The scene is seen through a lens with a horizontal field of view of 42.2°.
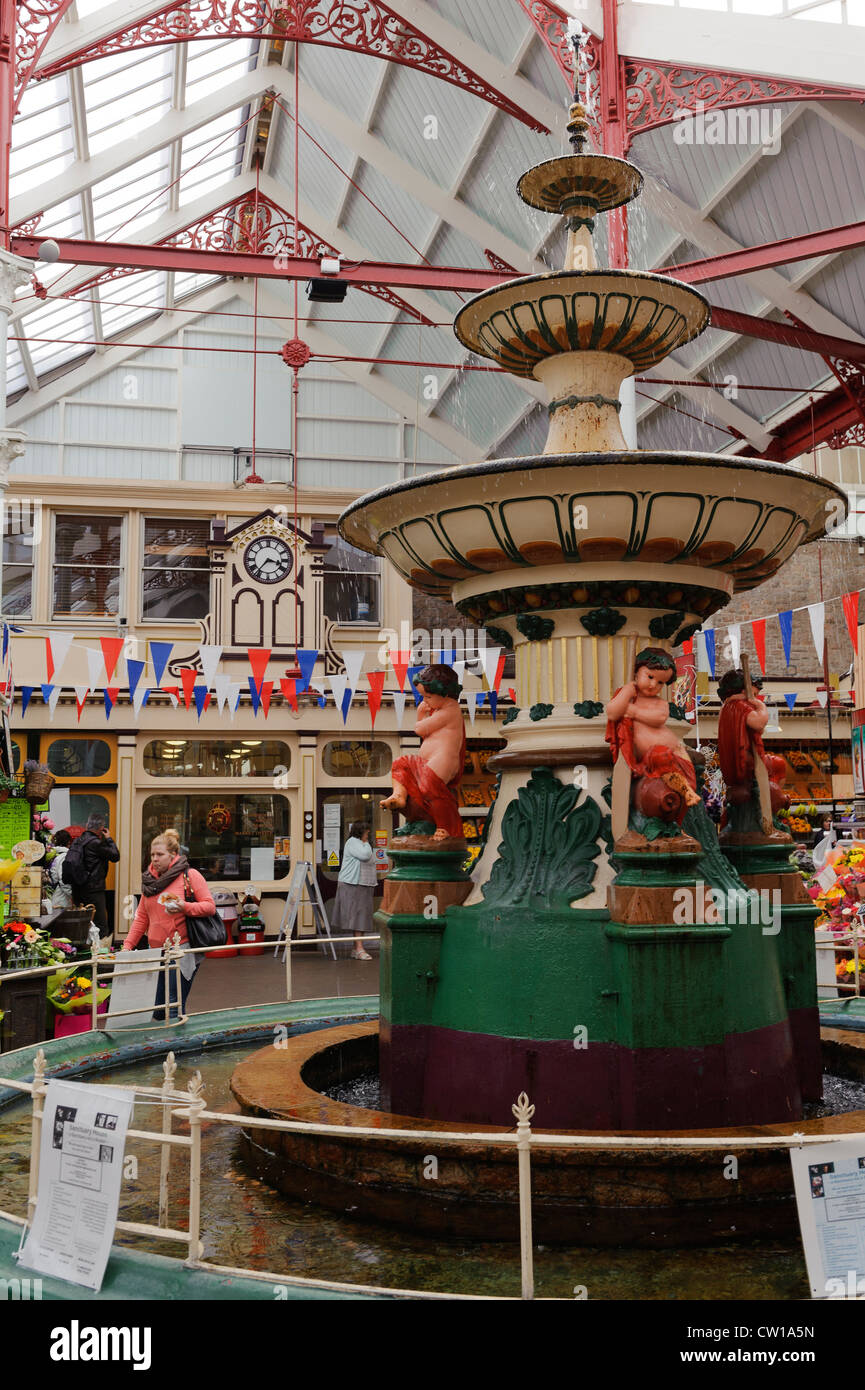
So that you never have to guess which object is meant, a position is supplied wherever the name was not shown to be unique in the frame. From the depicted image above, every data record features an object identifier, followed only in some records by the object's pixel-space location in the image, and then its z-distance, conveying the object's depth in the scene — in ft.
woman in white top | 49.57
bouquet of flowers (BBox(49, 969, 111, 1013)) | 26.27
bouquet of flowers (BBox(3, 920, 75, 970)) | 26.58
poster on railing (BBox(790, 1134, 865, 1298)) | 8.79
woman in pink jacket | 23.17
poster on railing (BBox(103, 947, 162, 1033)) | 20.94
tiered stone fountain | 12.84
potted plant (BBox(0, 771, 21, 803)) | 31.58
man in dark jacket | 44.19
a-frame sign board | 45.83
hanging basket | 32.22
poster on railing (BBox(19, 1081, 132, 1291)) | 9.45
